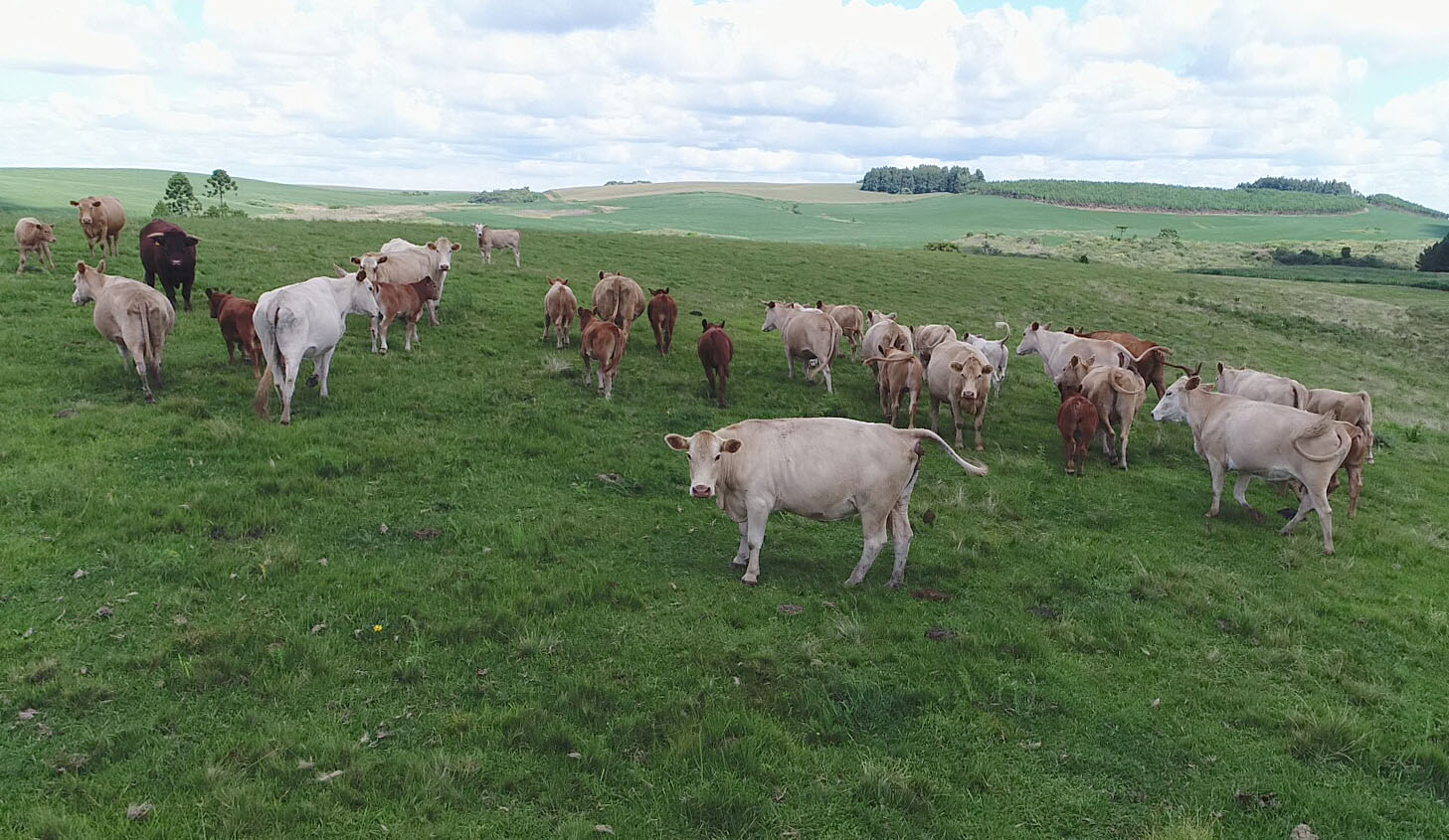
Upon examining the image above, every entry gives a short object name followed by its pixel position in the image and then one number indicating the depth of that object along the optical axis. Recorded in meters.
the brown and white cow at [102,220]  20.70
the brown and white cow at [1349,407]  14.39
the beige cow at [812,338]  18.28
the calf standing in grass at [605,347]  15.41
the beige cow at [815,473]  8.89
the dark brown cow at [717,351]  16.06
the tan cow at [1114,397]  14.80
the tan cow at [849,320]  21.58
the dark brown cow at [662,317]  19.19
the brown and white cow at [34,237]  19.42
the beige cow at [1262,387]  14.66
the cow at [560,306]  18.62
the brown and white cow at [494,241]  32.00
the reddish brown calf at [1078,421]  14.04
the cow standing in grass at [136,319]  12.52
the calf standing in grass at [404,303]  16.39
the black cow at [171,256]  16.55
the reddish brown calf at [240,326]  13.90
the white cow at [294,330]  12.24
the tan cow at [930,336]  18.81
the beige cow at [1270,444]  10.93
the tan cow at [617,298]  19.30
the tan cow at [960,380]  14.43
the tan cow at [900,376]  15.22
